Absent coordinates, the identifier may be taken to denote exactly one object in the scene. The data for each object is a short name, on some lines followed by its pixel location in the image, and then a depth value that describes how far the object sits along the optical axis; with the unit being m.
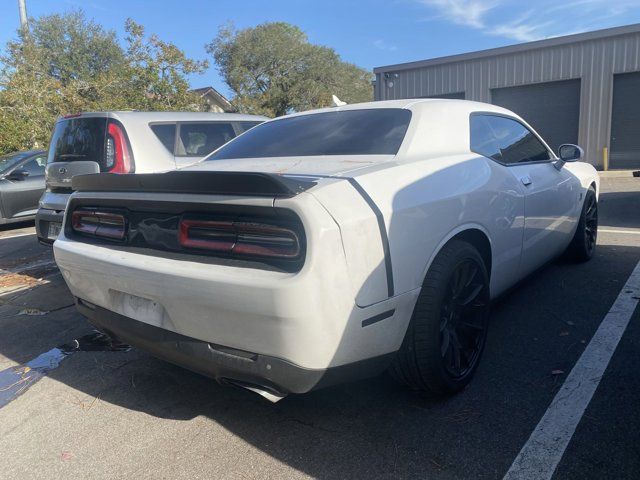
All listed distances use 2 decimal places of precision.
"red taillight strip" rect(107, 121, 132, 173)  5.01
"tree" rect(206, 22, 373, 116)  37.50
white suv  5.07
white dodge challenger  1.96
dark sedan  9.11
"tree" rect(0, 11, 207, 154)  16.69
